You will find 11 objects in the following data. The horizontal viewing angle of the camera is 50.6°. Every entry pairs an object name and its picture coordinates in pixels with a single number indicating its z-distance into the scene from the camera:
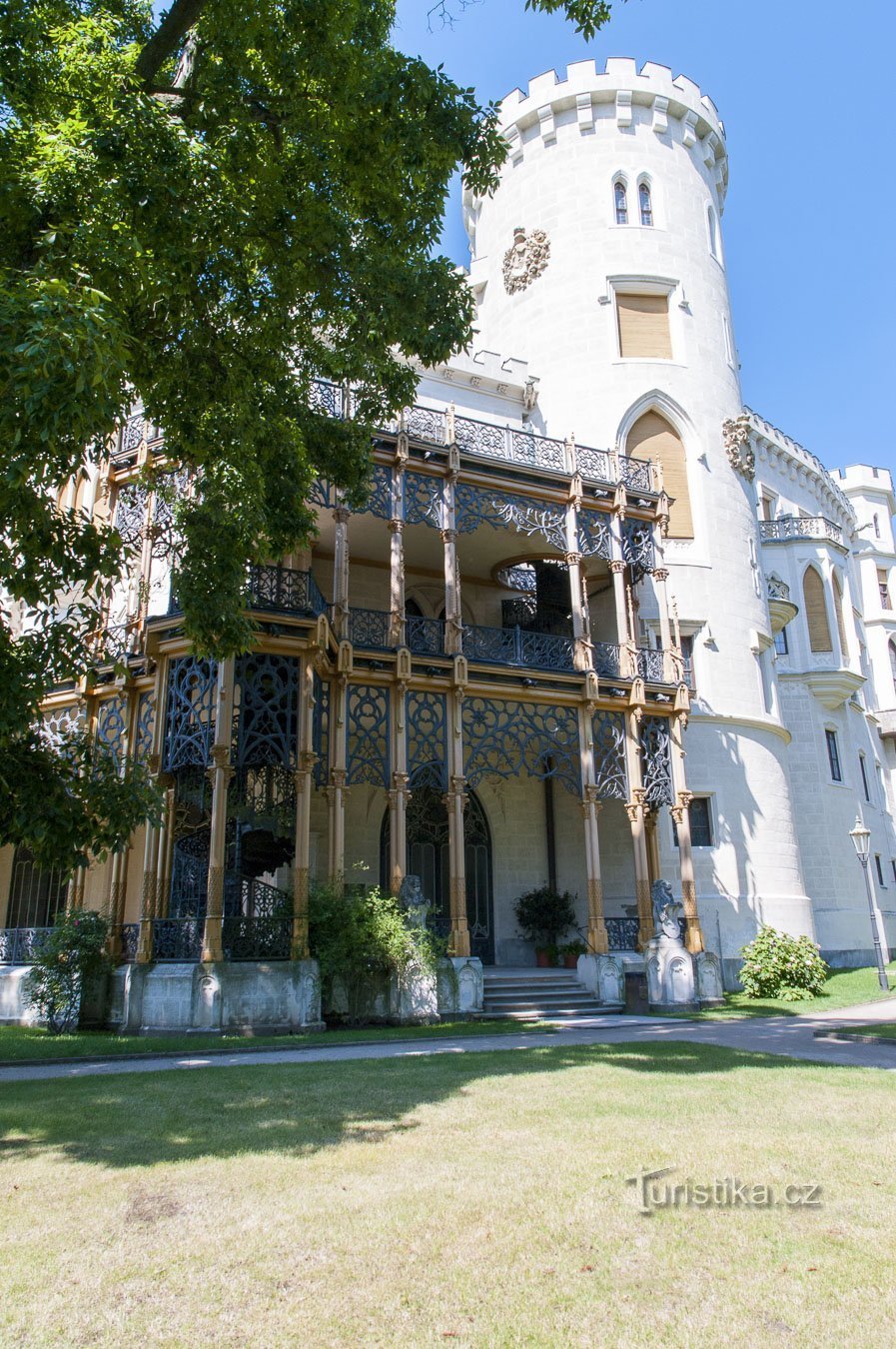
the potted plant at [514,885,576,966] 21.25
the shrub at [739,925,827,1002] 19.53
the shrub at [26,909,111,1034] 14.04
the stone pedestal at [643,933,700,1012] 17.70
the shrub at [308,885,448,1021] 14.26
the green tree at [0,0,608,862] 7.85
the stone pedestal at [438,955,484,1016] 15.55
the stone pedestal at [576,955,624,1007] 17.50
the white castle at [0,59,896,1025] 15.38
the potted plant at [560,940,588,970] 19.98
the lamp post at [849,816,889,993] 21.31
